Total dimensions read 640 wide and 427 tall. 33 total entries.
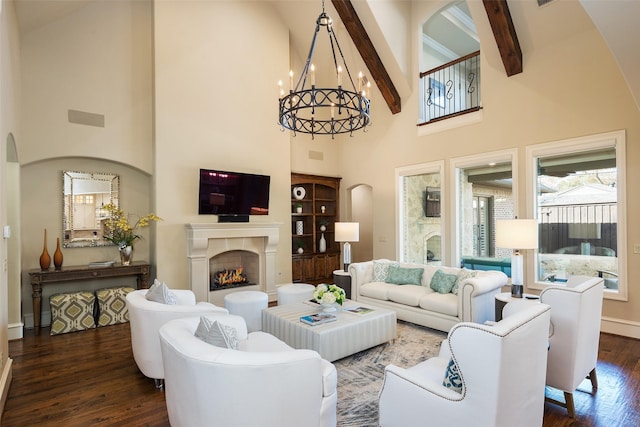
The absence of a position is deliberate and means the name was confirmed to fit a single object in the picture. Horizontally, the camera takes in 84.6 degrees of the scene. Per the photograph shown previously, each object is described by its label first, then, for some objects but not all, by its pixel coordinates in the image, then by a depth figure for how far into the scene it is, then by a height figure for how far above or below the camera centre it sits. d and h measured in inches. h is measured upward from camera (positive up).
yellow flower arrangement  215.3 -4.6
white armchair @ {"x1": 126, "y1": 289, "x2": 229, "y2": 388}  121.1 -37.5
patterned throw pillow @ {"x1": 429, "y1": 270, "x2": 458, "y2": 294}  187.9 -35.9
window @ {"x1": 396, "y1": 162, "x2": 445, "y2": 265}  258.5 +2.0
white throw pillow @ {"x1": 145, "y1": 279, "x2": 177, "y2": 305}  133.6 -29.3
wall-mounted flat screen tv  239.1 +17.2
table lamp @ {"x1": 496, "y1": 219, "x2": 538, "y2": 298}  144.3 -10.1
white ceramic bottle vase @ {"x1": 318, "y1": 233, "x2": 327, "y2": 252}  317.7 -25.8
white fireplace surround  230.4 -20.8
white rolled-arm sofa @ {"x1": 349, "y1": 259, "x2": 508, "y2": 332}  166.6 -41.7
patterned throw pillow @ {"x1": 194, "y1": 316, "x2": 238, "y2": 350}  84.1 -28.5
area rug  106.1 -59.1
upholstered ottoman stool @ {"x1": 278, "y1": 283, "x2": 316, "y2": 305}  195.5 -43.4
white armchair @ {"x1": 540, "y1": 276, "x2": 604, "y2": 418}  102.0 -35.3
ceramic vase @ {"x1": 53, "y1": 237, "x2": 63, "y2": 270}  196.2 -21.7
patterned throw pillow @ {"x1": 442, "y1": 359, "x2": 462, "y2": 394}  76.7 -36.2
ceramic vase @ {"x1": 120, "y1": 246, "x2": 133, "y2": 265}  213.8 -21.8
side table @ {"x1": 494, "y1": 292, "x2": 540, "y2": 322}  142.5 -35.2
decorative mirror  210.2 +9.0
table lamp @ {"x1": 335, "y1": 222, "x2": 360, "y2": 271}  240.2 -11.5
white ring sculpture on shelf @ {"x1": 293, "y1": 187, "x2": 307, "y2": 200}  307.4 +20.9
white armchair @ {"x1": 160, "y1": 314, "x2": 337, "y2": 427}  68.1 -33.7
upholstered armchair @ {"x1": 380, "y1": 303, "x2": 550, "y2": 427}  67.5 -35.5
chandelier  121.9 +43.9
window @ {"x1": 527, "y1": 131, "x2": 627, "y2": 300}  178.9 +3.1
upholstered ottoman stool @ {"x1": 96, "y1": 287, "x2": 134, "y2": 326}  199.2 -50.3
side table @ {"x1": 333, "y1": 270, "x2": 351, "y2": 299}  224.1 -41.7
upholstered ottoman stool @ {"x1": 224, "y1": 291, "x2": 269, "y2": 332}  179.3 -46.6
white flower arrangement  150.9 -34.1
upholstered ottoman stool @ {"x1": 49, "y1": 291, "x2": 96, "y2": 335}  185.9 -50.1
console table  185.8 -31.4
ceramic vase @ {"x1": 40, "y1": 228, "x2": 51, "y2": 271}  191.5 -22.5
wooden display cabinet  305.4 -7.6
